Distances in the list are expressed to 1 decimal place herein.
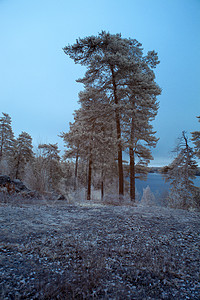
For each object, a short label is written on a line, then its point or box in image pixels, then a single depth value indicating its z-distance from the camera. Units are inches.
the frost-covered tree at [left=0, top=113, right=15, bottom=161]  899.2
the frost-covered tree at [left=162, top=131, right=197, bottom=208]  406.9
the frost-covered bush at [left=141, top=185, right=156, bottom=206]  1085.6
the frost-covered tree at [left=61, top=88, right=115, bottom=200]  398.0
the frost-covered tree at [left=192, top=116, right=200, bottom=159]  557.6
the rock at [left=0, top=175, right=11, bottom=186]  339.5
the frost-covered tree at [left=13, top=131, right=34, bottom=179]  935.7
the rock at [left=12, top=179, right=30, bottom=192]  339.6
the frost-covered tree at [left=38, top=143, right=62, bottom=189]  890.1
